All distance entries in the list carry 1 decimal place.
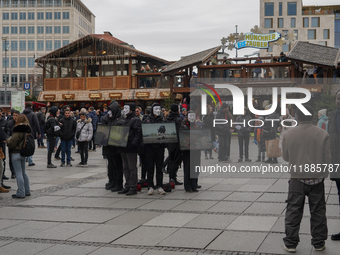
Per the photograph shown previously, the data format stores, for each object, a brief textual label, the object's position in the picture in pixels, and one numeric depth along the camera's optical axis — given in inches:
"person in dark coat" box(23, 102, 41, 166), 528.1
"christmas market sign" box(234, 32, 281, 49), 1264.8
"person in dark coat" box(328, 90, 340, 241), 240.8
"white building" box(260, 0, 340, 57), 3073.3
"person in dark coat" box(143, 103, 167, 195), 372.5
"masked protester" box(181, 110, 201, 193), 379.6
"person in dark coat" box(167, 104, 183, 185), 390.3
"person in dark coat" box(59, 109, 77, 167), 577.6
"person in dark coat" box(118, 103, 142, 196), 371.2
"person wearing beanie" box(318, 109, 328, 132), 586.8
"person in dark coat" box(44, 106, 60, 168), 571.8
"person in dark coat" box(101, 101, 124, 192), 391.9
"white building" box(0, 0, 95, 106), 3868.1
